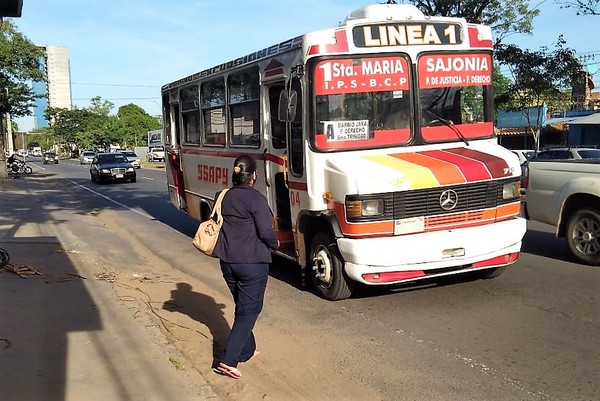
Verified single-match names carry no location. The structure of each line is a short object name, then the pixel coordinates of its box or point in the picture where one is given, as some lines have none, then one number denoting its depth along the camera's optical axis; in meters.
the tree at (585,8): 16.03
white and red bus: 5.90
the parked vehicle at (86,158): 67.32
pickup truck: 7.87
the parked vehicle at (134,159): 42.36
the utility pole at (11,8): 4.80
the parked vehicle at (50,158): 69.88
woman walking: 4.36
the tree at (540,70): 20.03
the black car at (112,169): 29.17
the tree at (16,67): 31.00
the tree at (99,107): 111.82
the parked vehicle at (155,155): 65.06
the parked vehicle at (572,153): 16.72
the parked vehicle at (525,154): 20.80
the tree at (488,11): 20.59
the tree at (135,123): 105.24
